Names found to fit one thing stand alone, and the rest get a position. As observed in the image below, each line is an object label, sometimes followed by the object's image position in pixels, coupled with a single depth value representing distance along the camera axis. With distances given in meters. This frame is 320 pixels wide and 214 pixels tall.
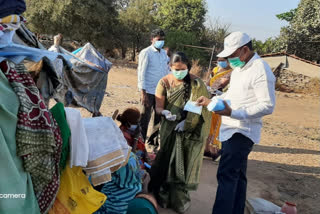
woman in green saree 3.06
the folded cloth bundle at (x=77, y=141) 1.72
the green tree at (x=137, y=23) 22.13
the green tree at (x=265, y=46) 21.40
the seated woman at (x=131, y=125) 3.34
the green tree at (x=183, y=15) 24.27
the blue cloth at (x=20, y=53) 1.59
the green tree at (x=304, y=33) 19.00
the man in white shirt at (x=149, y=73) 4.75
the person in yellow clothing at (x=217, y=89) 4.45
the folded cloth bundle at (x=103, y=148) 1.84
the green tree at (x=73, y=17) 17.97
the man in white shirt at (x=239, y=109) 2.37
